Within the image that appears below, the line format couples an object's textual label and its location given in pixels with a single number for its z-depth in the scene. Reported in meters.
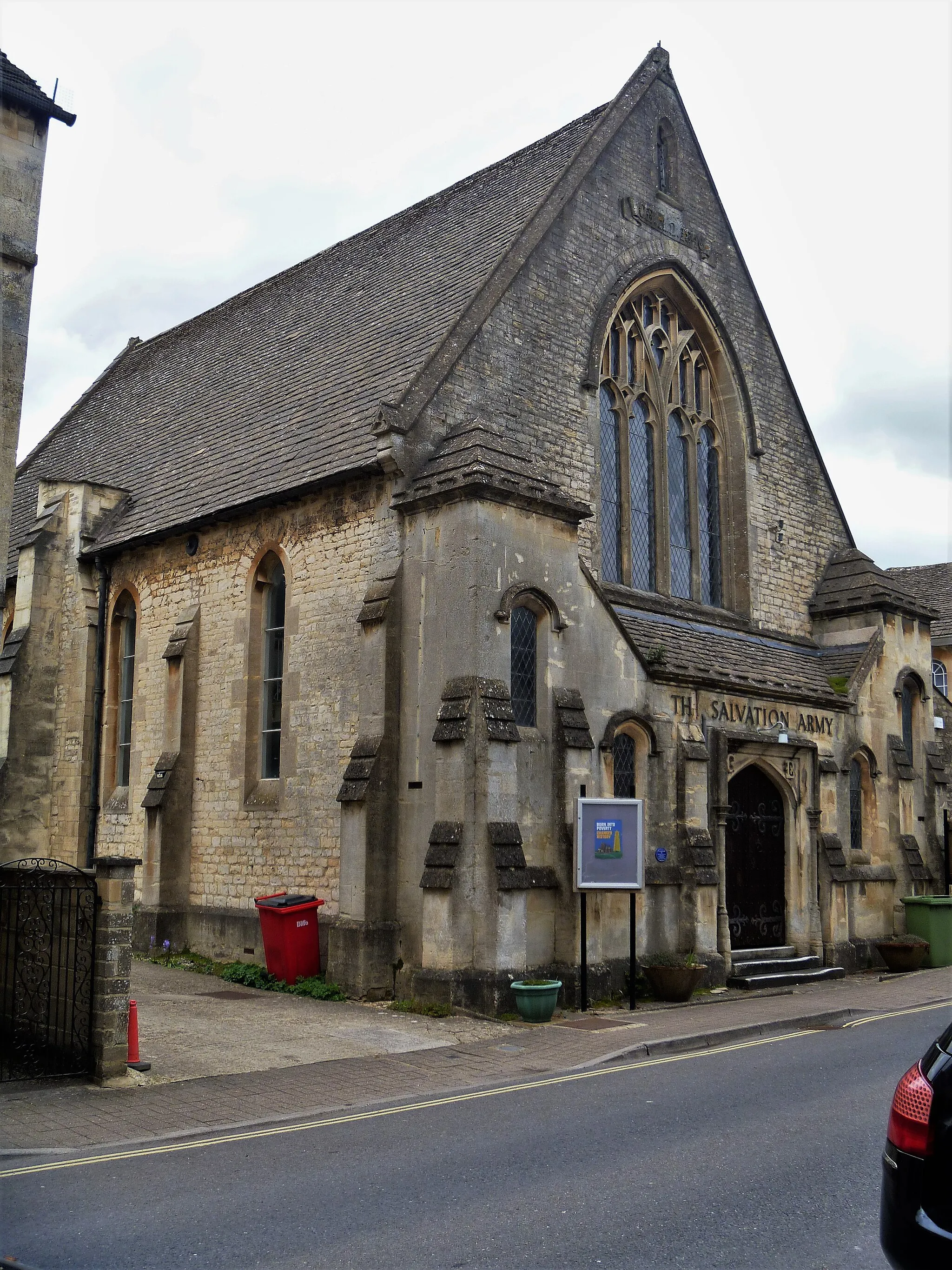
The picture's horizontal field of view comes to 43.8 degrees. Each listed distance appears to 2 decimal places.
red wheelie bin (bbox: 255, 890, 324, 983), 15.19
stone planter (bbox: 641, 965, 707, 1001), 14.92
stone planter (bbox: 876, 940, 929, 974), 19.14
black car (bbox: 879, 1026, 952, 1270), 4.11
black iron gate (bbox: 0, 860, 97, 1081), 10.21
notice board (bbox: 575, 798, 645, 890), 14.09
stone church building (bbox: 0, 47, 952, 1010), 14.62
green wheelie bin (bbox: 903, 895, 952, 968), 19.92
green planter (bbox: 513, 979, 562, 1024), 13.21
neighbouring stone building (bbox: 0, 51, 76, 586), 11.59
